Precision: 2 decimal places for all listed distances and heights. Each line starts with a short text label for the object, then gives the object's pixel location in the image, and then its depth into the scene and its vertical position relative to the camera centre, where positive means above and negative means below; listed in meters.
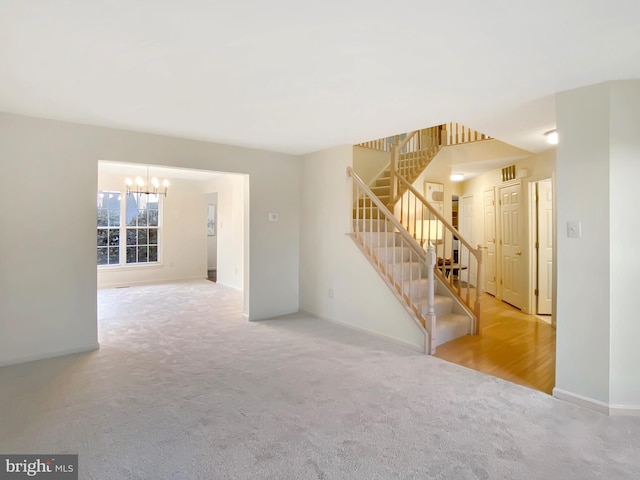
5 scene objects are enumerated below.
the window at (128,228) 7.83 +0.18
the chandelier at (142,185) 6.95 +1.12
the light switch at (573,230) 2.67 +0.03
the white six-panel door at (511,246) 5.68 -0.21
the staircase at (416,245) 4.03 -0.15
